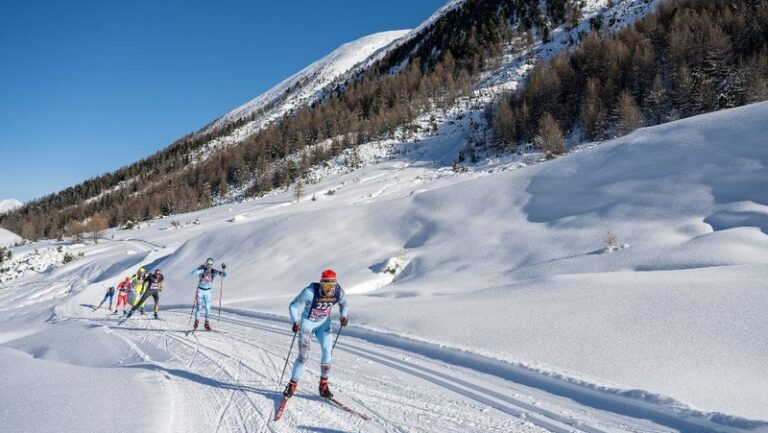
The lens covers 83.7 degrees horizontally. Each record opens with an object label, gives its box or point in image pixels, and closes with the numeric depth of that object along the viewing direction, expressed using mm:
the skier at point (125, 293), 18323
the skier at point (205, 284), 11928
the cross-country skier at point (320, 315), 6109
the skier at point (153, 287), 14820
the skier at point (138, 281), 17117
